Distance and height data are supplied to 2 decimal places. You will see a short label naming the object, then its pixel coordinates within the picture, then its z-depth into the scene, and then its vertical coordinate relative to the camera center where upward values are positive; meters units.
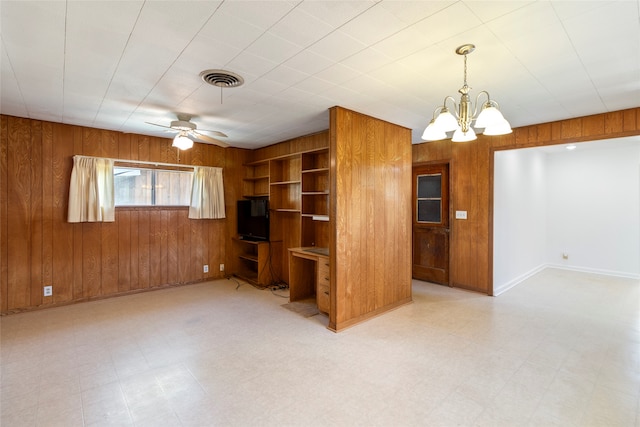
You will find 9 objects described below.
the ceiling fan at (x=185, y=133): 3.61 +0.98
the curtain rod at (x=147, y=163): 4.54 +0.81
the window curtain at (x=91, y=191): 4.18 +0.31
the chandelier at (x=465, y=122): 2.00 +0.61
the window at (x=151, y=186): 4.76 +0.43
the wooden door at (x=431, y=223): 5.35 -0.25
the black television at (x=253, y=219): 5.25 -0.15
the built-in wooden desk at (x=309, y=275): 3.87 -0.95
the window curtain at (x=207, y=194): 5.29 +0.31
